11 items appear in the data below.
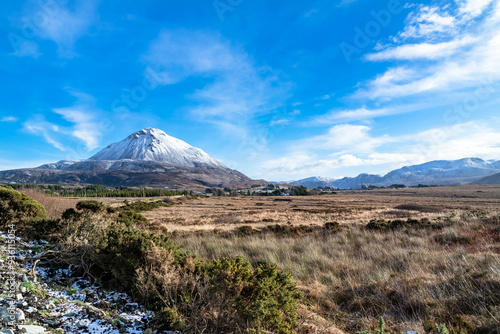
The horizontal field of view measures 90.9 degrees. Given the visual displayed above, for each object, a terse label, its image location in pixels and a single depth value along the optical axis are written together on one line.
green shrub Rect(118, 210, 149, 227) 15.82
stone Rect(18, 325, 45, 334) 2.89
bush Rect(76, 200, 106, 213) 9.54
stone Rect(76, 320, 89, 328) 3.46
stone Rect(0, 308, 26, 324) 3.03
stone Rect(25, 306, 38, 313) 3.42
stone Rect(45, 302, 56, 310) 3.77
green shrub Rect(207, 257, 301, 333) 3.20
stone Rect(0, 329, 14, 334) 2.66
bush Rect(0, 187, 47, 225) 8.66
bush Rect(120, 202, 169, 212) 38.49
